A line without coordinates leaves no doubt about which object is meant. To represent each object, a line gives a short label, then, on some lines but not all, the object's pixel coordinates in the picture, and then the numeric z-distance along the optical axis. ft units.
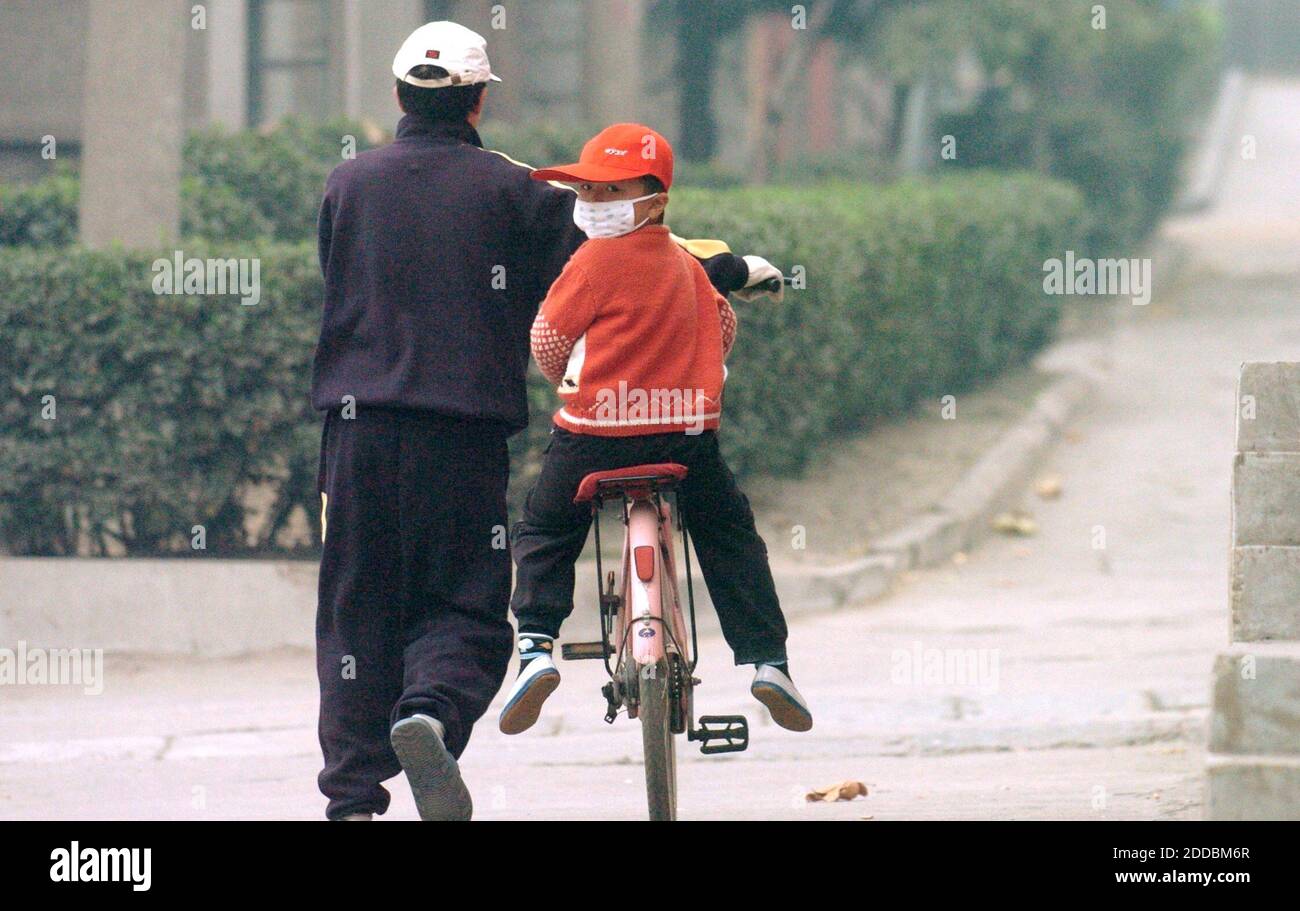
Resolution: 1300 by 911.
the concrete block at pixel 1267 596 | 30.35
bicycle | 30.09
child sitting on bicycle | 30.58
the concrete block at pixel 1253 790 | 28.71
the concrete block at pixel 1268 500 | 30.81
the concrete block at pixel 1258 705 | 28.99
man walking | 30.76
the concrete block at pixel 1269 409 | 30.86
